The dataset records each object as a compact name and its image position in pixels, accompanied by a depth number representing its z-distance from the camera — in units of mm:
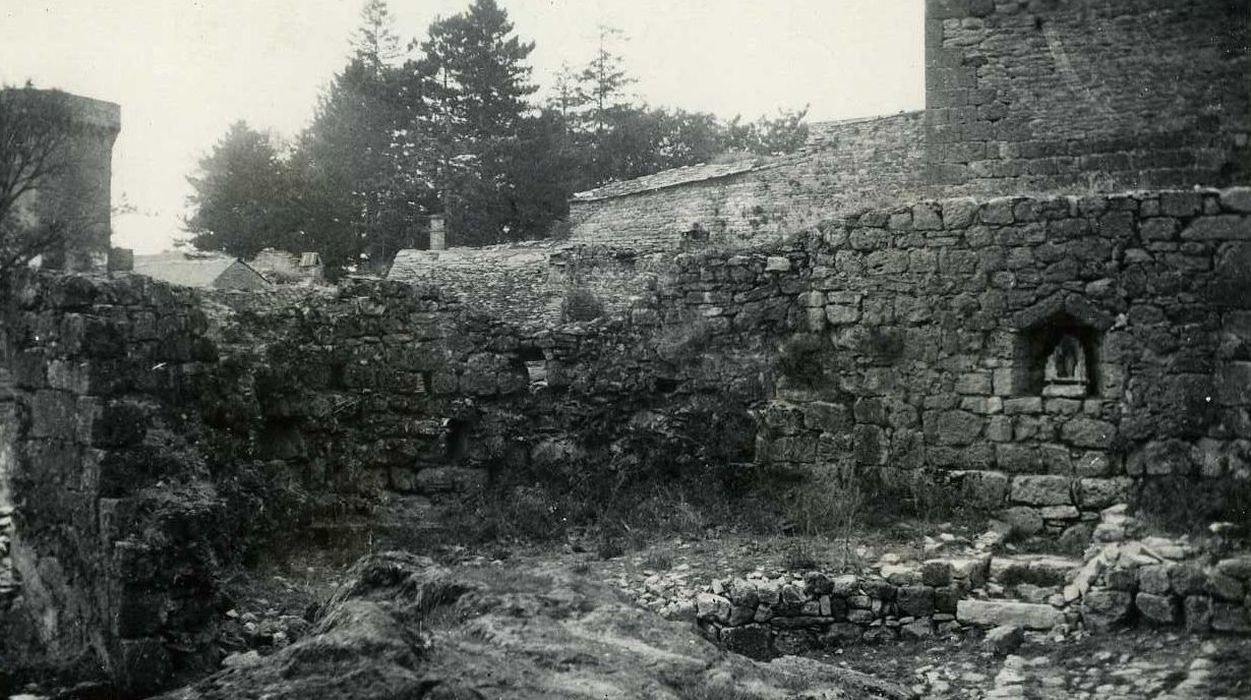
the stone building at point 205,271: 23438
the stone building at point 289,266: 25875
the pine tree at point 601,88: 36562
